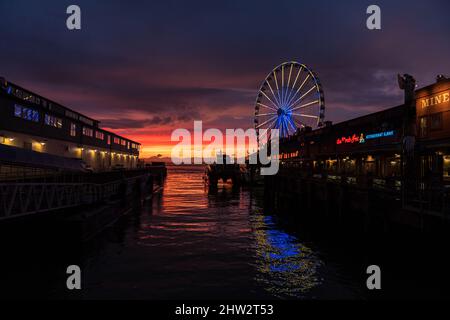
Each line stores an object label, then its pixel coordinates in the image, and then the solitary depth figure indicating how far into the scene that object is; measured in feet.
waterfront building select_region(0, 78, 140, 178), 59.41
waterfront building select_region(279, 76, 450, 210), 69.56
